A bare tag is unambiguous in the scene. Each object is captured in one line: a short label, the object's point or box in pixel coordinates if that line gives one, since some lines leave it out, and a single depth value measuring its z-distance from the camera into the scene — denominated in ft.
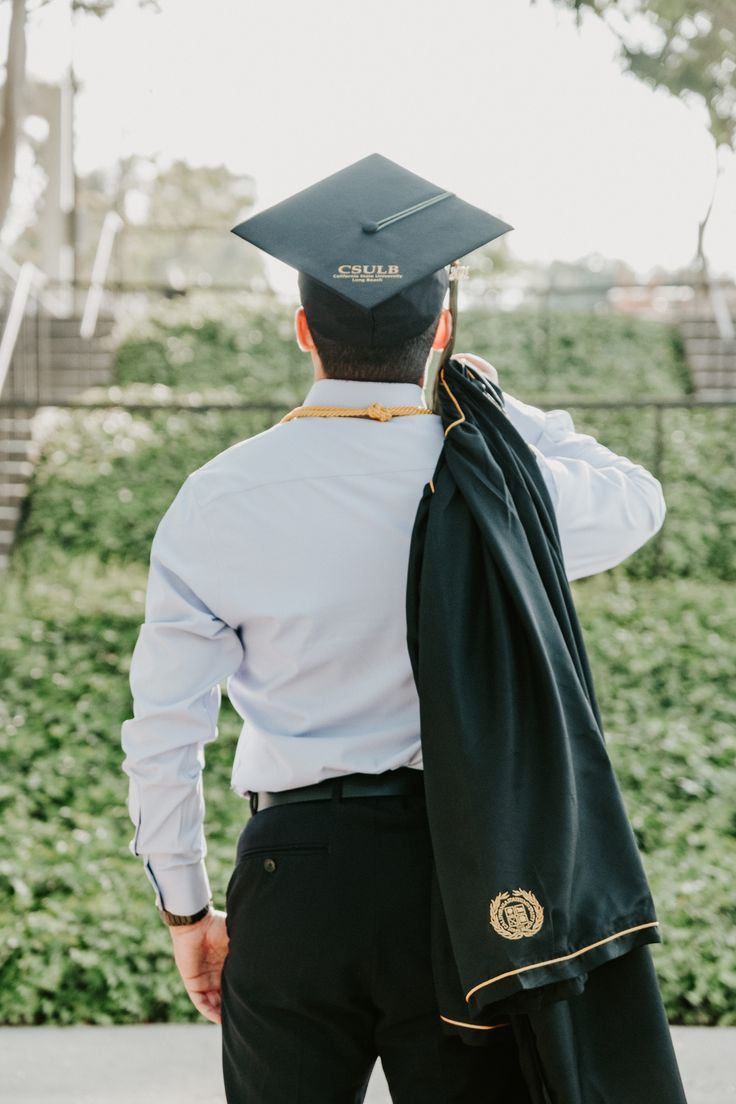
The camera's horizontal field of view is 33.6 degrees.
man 5.78
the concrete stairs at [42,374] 32.81
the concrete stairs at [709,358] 40.40
